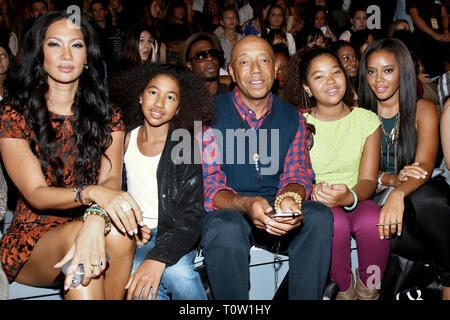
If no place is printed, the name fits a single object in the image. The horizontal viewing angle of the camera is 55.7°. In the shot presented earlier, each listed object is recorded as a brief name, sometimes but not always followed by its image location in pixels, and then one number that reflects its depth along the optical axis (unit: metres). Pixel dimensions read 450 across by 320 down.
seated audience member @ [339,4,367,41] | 5.72
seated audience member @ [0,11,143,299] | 1.72
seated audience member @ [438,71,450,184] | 2.29
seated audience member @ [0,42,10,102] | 3.07
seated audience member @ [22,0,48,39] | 4.84
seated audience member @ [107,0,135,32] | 5.48
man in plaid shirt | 1.85
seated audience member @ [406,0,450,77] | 5.27
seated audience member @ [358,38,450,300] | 2.13
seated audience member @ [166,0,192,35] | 5.71
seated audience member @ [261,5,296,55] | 5.76
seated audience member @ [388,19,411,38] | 4.84
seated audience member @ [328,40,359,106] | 3.72
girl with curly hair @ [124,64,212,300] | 1.95
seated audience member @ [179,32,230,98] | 3.53
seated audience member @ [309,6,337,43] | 6.16
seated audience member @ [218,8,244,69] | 5.11
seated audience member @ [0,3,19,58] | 4.30
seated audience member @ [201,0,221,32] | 5.91
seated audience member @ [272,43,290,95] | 3.63
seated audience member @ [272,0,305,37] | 6.45
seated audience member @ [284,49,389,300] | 2.16
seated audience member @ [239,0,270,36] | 5.85
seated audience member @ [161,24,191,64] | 4.48
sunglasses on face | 3.57
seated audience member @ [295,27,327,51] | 4.64
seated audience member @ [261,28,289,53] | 4.99
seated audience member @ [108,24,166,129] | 3.93
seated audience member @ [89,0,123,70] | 4.57
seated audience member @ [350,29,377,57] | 4.43
